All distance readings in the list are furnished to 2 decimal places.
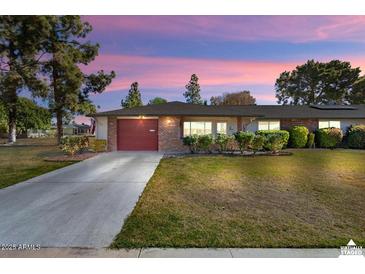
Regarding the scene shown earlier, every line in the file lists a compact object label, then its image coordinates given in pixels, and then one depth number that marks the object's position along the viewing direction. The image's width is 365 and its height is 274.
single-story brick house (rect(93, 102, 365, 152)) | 16.12
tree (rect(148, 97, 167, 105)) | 50.22
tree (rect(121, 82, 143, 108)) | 46.91
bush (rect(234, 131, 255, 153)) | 14.23
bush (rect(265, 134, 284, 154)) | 14.52
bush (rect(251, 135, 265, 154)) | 14.27
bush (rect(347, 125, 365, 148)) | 17.52
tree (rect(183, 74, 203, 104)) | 57.50
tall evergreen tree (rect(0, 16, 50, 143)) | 21.38
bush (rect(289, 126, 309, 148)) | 17.67
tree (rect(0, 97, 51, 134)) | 36.84
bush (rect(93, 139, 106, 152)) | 15.70
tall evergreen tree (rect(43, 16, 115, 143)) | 22.61
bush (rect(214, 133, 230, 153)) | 14.89
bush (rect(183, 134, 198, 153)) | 14.76
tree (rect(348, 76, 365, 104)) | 39.68
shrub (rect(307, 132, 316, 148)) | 17.85
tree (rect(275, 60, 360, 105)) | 41.31
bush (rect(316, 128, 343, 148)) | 17.64
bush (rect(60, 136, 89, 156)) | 13.77
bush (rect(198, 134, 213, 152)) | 14.55
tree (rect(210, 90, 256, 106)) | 47.06
